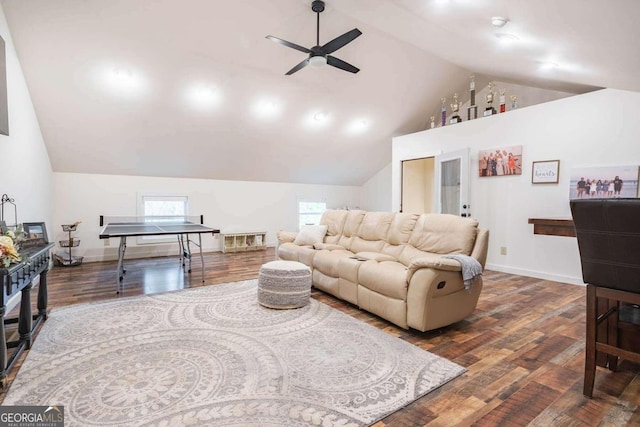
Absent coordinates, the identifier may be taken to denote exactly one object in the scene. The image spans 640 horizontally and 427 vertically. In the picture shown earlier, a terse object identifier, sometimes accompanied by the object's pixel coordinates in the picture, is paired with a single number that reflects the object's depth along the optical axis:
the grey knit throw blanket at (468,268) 2.60
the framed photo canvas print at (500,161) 4.66
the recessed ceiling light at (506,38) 2.73
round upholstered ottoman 3.16
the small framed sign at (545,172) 4.26
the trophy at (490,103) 5.06
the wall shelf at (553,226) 3.59
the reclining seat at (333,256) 3.52
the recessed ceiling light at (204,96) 4.66
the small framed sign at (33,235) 2.65
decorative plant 1.80
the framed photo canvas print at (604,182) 3.64
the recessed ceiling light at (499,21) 2.42
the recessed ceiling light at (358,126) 6.37
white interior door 5.08
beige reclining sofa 2.55
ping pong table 3.62
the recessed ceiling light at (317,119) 5.83
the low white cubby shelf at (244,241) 6.61
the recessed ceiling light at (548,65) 3.17
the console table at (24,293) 1.81
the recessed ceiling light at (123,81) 4.09
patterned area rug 1.63
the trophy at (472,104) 5.44
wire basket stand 4.96
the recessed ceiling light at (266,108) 5.22
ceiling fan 3.21
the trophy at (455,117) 5.64
